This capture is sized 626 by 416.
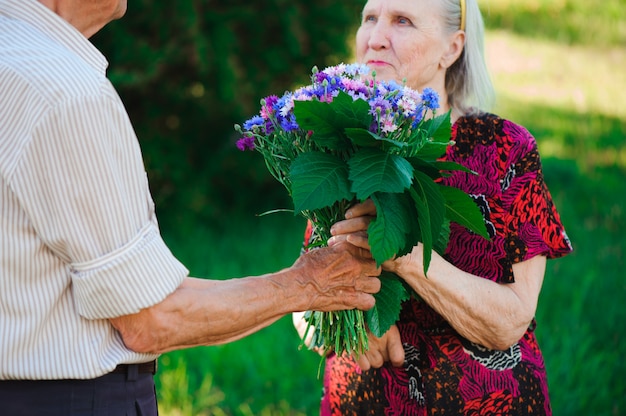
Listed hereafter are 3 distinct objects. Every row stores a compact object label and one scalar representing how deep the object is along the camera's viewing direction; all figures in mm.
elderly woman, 2455
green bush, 5574
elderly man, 1613
